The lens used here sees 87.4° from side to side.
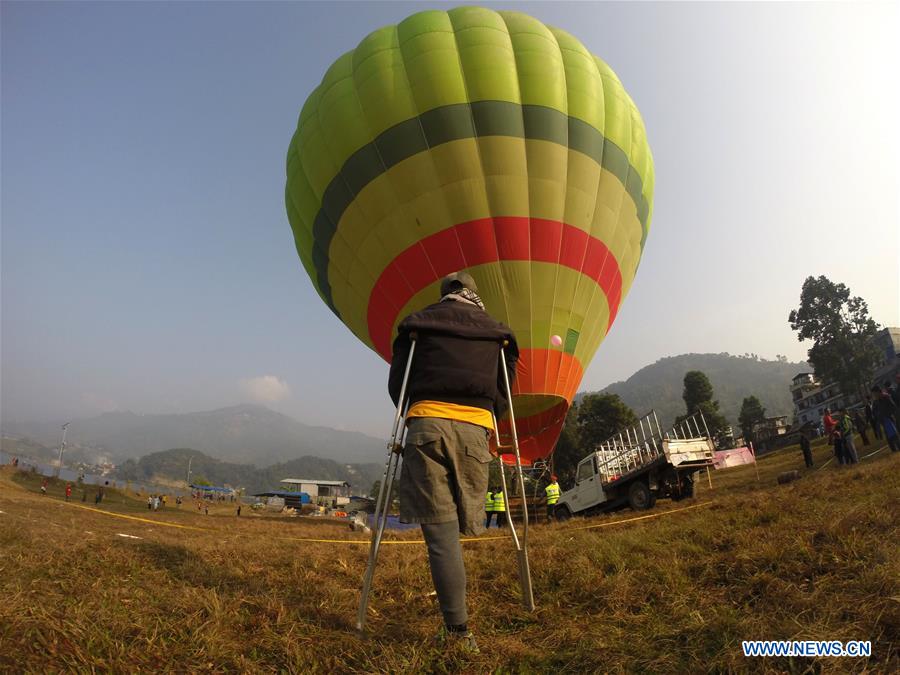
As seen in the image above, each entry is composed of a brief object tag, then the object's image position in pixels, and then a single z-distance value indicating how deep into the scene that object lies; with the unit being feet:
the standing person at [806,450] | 48.93
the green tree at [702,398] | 178.81
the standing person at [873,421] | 54.24
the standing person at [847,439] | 39.32
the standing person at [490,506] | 48.65
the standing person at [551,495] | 53.78
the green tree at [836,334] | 151.94
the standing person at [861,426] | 53.36
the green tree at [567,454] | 153.07
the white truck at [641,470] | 40.25
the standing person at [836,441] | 41.16
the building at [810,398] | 224.72
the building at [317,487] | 304.32
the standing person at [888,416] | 39.78
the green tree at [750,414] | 222.01
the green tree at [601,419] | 151.53
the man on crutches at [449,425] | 8.45
